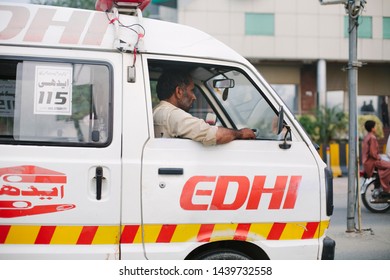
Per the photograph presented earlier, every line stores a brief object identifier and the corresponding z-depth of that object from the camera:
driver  3.47
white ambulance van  3.24
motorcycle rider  8.73
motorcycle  8.77
